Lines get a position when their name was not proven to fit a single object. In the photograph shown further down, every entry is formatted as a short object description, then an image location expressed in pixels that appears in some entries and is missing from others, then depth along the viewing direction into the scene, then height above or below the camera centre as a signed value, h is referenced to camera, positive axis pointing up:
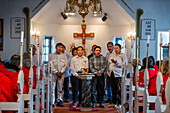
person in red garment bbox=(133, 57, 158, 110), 4.59 -0.46
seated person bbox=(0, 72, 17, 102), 3.62 -0.50
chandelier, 5.54 +0.96
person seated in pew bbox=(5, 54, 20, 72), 5.22 -0.21
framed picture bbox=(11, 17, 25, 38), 11.15 +1.07
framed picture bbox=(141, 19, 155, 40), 11.12 +1.00
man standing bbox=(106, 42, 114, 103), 7.64 -0.90
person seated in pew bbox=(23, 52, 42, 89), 5.53 -0.19
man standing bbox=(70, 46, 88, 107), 6.95 -0.32
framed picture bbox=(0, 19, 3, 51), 11.23 +0.74
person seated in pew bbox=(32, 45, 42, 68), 7.46 -0.16
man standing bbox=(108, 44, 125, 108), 6.91 -0.51
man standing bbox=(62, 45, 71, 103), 7.34 -0.79
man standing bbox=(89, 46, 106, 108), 6.93 -0.42
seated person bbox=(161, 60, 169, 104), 3.75 -0.21
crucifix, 13.79 +0.89
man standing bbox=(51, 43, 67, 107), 7.07 -0.40
